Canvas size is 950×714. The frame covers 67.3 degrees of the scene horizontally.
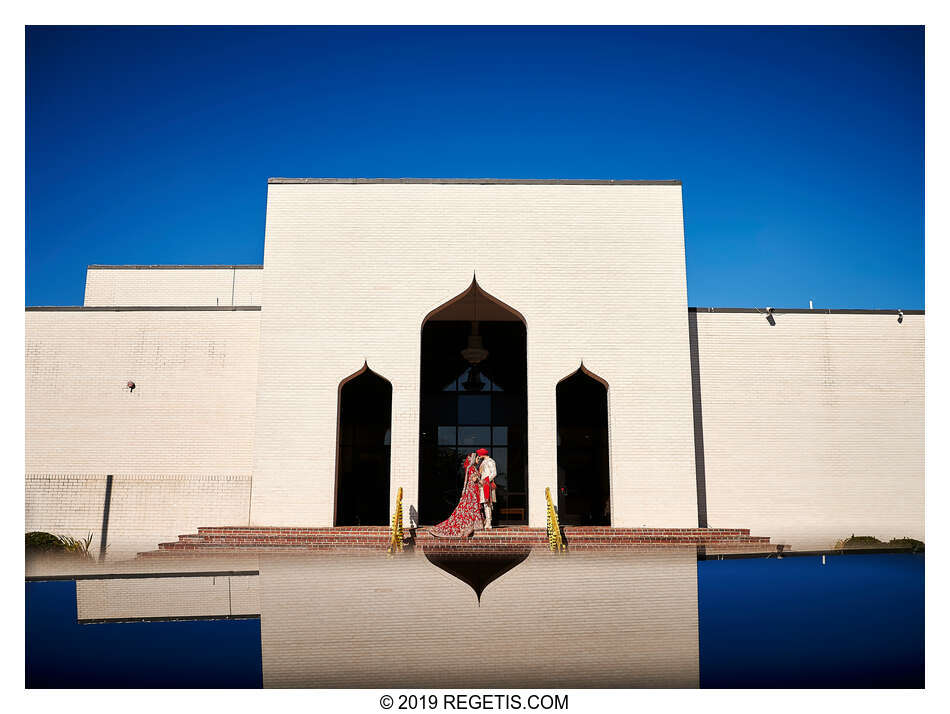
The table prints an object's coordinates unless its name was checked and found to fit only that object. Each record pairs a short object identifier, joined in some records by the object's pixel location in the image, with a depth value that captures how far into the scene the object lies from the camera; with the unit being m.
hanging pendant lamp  15.51
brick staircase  11.87
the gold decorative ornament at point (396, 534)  11.48
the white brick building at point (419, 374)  13.34
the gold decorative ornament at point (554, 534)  11.41
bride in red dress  12.17
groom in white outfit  12.43
